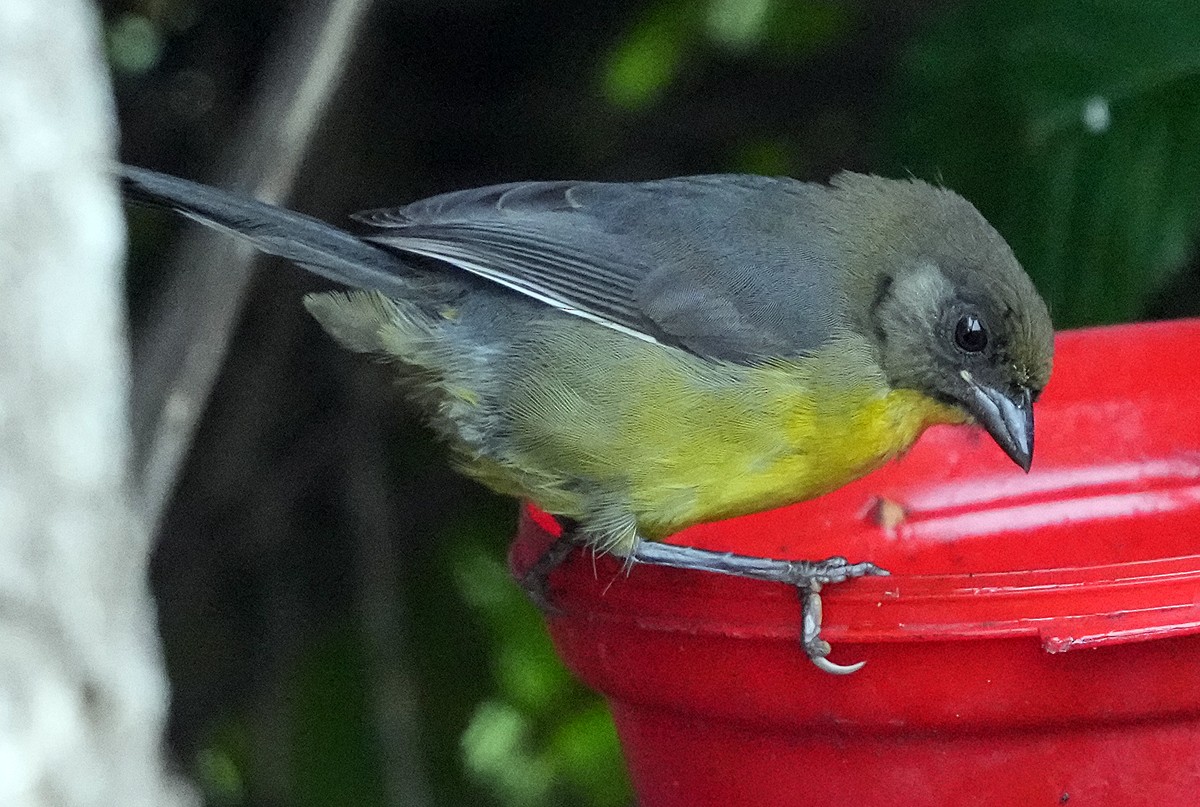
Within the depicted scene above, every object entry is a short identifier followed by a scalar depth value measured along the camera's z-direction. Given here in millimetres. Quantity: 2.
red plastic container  3096
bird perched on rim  4473
